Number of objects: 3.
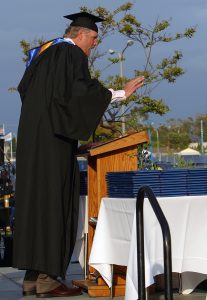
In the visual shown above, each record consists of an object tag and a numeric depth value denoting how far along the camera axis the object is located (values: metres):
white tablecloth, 8.09
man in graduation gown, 9.33
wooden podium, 9.66
